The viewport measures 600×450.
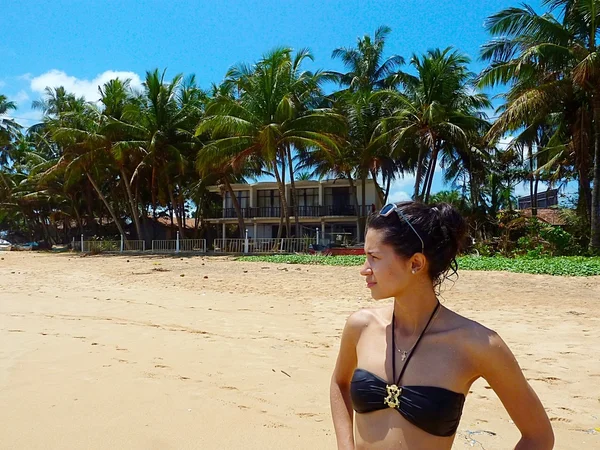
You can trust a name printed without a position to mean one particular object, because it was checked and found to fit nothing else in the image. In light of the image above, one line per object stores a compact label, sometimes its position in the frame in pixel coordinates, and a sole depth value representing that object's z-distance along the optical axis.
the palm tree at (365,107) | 27.17
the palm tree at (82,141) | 30.50
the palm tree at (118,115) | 30.58
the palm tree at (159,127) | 29.14
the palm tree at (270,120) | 23.62
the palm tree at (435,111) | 23.06
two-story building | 31.67
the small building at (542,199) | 34.75
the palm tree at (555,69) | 15.90
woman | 1.45
